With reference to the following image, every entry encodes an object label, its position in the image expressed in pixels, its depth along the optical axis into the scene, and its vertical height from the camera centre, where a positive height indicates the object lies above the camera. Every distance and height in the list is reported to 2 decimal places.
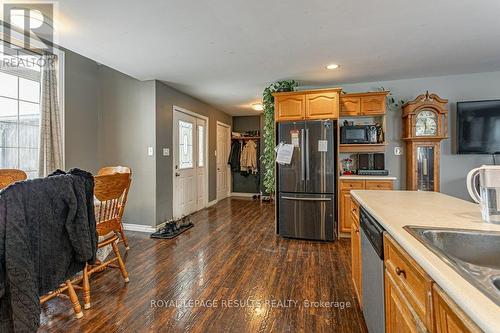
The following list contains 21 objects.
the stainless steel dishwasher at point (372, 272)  1.22 -0.59
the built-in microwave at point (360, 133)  3.67 +0.51
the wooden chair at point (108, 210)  1.92 -0.37
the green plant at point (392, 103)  3.86 +1.00
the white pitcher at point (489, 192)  1.09 -0.12
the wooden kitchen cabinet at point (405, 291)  0.76 -0.45
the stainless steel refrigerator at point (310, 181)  3.35 -0.19
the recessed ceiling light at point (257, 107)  5.50 +1.40
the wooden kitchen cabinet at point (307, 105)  3.41 +0.90
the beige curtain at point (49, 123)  2.94 +0.56
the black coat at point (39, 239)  1.21 -0.40
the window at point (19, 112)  2.67 +0.65
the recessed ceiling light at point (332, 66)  3.24 +1.34
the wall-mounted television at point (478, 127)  3.45 +0.56
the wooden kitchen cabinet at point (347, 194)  3.36 -0.37
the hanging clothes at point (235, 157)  6.92 +0.30
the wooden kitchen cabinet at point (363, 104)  3.60 +0.94
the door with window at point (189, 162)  4.46 +0.12
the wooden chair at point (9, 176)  2.09 -0.06
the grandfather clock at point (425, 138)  3.52 +0.42
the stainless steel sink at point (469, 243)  0.96 -0.31
